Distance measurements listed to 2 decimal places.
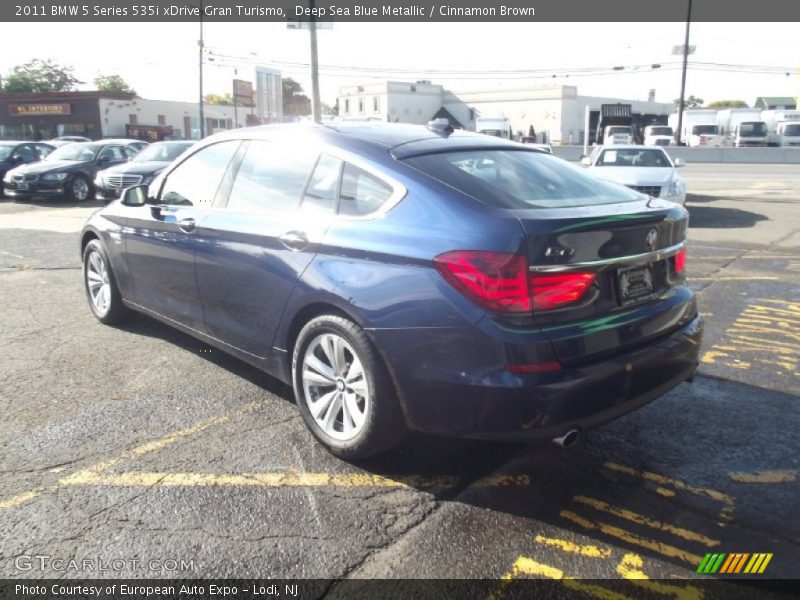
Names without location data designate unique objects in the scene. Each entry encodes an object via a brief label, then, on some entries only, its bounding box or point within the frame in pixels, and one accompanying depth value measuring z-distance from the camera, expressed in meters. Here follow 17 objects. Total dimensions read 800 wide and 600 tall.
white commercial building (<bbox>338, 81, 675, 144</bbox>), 67.75
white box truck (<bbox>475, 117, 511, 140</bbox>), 32.09
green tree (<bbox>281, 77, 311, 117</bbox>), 110.50
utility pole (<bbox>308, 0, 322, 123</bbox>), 21.75
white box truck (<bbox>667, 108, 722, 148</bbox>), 43.47
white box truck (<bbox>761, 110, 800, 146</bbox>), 40.16
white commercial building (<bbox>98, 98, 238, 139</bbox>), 54.06
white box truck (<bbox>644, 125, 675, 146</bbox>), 40.56
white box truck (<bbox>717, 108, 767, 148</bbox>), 40.75
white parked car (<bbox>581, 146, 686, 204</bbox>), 11.80
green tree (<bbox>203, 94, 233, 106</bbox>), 106.70
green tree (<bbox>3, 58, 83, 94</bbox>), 75.56
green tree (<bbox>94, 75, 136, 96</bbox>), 88.81
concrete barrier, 31.20
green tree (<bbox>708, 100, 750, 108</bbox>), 112.12
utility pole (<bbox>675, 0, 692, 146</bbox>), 36.72
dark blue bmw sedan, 2.77
